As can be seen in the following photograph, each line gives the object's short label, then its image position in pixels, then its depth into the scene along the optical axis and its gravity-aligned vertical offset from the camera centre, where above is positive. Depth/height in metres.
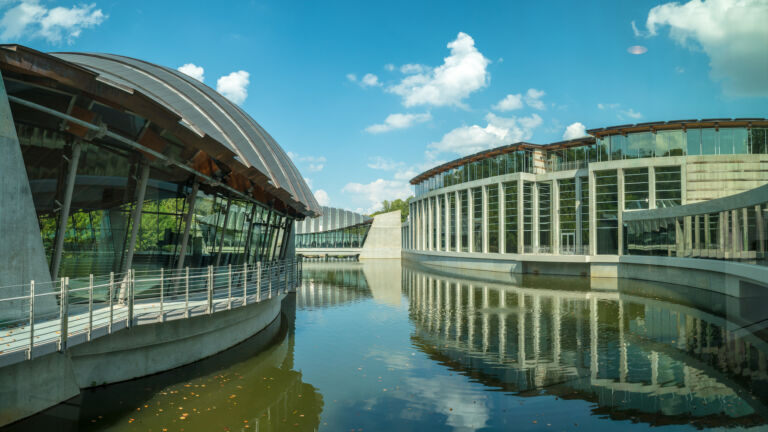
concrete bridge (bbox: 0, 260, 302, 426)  9.56 -2.59
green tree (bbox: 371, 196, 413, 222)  147.00 +10.48
